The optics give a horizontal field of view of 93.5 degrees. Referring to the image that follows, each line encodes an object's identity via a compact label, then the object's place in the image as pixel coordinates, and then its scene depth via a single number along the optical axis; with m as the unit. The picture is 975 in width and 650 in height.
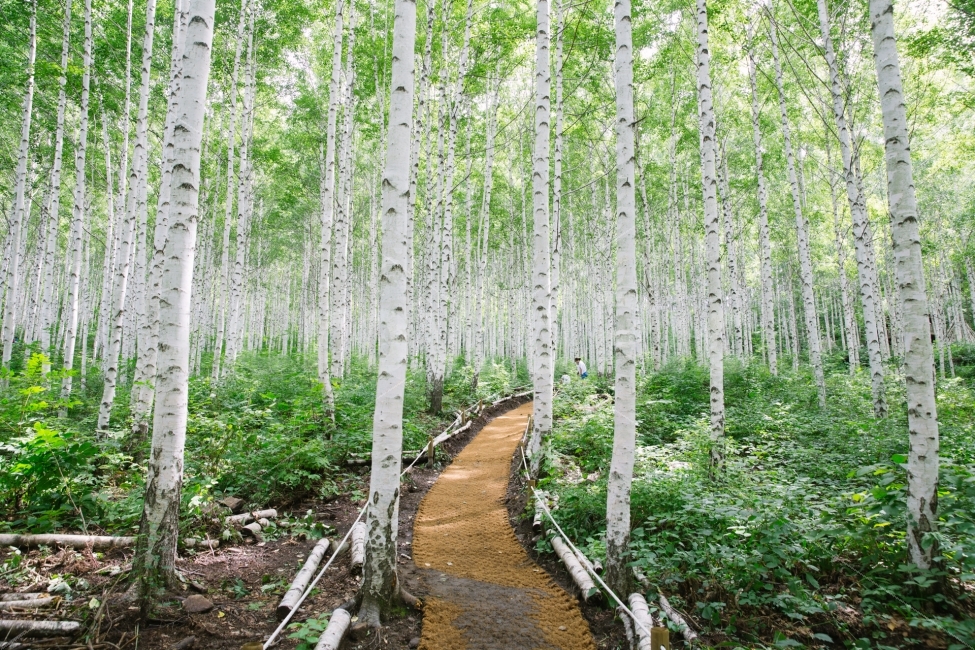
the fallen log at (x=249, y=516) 5.18
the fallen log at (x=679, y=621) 3.18
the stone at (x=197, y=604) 3.42
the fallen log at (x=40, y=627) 2.85
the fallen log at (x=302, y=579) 3.61
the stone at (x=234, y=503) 5.56
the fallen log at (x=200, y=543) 4.49
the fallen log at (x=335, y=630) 3.07
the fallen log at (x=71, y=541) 3.91
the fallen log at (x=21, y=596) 3.17
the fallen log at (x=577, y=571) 4.08
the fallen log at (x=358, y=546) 4.50
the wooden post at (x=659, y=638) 2.77
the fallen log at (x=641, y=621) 3.11
